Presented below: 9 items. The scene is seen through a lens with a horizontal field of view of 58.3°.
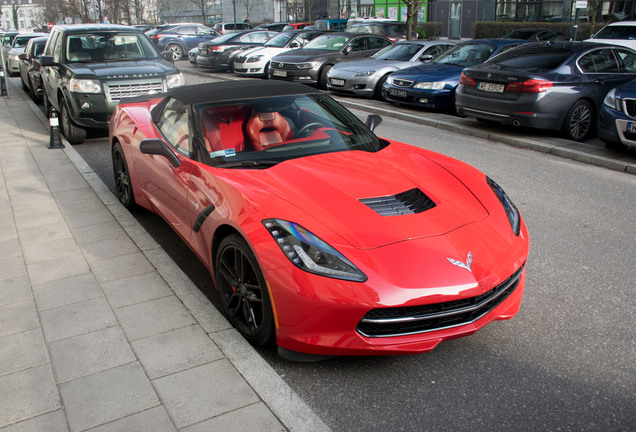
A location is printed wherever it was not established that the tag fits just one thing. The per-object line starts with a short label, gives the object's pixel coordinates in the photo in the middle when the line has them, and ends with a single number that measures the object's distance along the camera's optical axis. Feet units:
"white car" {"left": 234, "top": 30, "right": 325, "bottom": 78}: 62.08
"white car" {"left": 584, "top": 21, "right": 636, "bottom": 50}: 56.24
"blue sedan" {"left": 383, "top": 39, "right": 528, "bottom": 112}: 39.47
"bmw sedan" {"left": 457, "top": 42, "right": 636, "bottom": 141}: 30.09
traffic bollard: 28.50
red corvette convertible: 9.64
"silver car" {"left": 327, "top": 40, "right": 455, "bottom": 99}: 45.88
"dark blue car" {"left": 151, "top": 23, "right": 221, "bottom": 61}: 94.84
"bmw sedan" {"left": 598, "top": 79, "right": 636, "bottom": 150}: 25.98
